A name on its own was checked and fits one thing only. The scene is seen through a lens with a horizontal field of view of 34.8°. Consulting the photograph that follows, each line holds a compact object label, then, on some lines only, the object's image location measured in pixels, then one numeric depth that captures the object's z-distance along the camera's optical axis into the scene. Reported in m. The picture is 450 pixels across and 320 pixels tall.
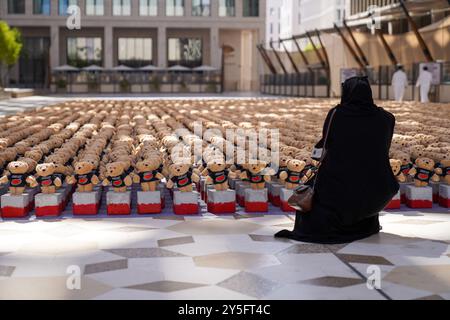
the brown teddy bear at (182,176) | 7.00
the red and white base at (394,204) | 7.22
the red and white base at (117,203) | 6.90
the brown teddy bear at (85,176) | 7.01
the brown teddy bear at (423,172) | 7.36
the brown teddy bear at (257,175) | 7.13
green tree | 50.59
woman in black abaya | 5.54
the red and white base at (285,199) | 7.04
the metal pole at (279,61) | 54.62
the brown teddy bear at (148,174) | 6.99
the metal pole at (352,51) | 38.06
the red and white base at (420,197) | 7.28
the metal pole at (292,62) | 50.74
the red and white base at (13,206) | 6.72
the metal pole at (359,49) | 37.78
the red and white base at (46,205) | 6.77
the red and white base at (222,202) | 6.99
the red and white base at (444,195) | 7.32
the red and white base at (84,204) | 6.89
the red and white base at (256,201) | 7.04
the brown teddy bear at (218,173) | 7.05
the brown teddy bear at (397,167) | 7.38
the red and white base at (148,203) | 6.94
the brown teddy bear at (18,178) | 6.91
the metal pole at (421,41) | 30.80
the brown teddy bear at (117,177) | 6.93
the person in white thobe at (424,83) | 29.94
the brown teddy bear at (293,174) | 7.19
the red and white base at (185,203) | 6.93
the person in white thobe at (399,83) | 32.53
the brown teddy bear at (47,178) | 6.94
